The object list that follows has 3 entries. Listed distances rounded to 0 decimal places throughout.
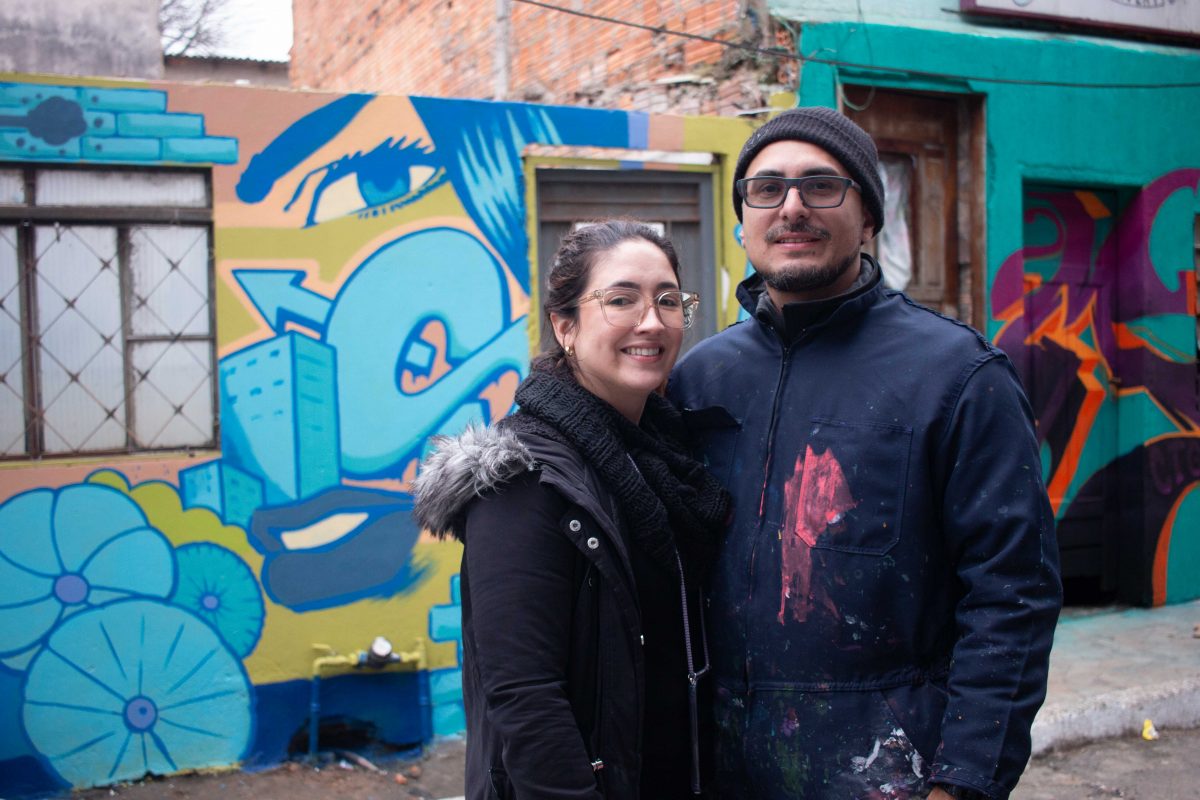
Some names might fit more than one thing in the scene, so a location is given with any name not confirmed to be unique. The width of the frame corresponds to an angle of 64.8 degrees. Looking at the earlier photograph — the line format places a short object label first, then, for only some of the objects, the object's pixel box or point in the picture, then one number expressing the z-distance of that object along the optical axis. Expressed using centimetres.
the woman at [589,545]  166
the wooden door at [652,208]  511
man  172
